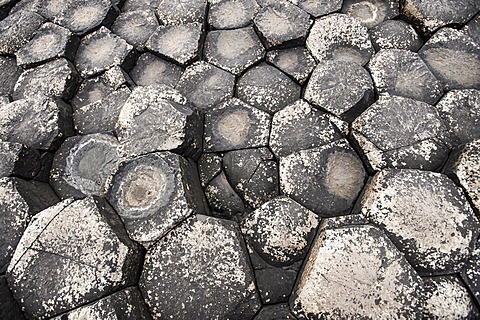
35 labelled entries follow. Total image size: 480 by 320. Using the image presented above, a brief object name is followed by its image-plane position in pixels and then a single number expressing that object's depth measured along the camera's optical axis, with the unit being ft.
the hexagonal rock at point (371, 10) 5.53
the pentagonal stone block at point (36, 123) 4.66
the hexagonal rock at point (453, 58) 4.72
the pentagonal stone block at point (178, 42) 5.36
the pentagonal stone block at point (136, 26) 5.79
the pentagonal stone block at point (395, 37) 5.15
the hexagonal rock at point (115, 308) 3.41
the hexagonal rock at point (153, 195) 3.82
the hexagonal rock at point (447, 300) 3.38
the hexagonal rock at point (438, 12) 5.20
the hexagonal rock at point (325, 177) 4.12
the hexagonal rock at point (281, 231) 3.92
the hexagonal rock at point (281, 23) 5.23
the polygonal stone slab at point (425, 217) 3.54
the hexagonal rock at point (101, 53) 5.49
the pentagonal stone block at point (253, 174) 4.41
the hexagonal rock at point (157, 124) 4.24
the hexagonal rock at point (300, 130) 4.39
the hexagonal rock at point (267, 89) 4.86
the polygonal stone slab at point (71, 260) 3.55
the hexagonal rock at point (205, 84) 4.99
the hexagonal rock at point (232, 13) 5.69
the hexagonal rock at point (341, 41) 5.05
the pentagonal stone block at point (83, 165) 4.47
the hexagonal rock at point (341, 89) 4.39
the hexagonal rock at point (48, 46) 5.61
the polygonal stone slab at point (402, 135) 4.02
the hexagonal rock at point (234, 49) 5.24
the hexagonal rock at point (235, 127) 4.62
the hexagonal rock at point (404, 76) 4.52
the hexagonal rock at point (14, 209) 3.97
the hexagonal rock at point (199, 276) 3.61
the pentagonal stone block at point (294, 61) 5.02
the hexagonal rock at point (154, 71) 5.41
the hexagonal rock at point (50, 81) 5.27
